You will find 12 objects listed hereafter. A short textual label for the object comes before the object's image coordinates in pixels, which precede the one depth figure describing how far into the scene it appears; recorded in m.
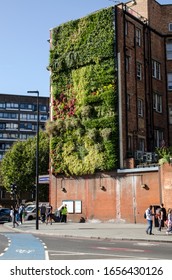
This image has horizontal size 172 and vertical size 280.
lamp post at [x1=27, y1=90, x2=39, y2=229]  28.40
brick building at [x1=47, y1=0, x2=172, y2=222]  32.66
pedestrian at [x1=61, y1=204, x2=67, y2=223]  35.28
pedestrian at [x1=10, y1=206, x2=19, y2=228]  31.48
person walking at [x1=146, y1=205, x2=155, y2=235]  23.36
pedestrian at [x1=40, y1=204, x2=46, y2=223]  37.19
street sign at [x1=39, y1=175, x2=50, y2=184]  40.16
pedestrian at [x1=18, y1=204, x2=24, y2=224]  35.25
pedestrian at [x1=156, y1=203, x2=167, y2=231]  25.30
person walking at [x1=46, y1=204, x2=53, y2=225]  34.17
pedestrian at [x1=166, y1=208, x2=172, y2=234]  23.59
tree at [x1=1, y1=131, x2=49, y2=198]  57.34
